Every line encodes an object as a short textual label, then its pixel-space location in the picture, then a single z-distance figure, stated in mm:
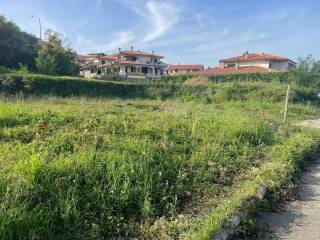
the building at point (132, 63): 40637
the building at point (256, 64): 37004
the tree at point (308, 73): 20532
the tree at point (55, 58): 24602
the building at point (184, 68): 52181
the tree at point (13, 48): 26722
